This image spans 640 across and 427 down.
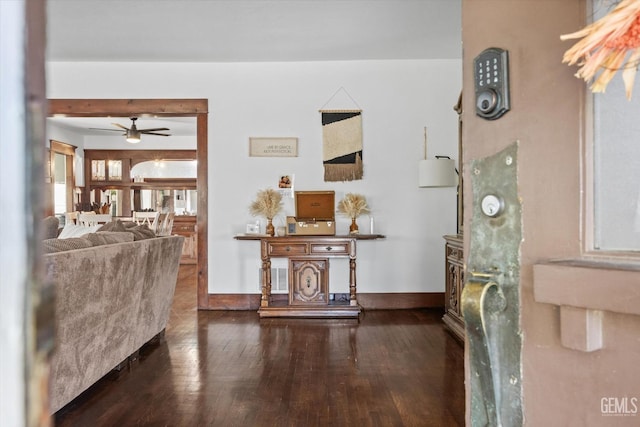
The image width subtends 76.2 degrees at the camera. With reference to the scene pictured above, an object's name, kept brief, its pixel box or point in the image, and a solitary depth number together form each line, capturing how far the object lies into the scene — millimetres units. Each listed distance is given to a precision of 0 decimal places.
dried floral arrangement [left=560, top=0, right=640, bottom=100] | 674
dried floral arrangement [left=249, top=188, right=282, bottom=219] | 4469
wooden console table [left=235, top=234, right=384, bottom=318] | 4238
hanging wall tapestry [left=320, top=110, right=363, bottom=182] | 4676
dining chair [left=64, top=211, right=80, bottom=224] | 6516
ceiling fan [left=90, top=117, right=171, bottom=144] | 6766
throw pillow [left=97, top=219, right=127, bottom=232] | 3195
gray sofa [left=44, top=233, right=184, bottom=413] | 1993
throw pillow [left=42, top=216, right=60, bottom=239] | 3179
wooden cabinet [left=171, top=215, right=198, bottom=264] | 8742
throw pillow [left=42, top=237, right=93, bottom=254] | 2037
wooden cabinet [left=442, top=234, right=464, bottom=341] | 3496
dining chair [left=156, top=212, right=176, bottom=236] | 6246
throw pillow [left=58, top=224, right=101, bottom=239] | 3697
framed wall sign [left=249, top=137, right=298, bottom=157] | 4703
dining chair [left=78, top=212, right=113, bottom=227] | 6551
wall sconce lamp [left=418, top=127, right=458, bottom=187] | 4090
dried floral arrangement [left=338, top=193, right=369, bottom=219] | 4465
